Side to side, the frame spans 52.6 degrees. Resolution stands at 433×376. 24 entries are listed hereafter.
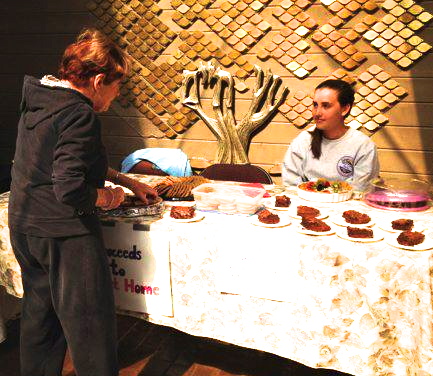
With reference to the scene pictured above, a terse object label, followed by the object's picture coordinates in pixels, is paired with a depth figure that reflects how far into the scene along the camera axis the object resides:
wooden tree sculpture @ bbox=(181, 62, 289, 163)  3.76
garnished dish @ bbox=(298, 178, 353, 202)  2.21
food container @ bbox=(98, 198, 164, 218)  1.98
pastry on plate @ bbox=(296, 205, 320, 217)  1.93
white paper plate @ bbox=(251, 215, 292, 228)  1.82
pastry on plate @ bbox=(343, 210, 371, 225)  1.83
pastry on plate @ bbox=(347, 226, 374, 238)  1.68
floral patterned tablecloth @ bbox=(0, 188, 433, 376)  1.56
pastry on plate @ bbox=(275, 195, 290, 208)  2.11
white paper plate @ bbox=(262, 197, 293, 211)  2.09
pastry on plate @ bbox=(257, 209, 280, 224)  1.85
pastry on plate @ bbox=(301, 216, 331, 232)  1.76
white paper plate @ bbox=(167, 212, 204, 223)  1.91
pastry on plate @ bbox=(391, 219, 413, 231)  1.77
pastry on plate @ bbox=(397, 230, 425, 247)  1.60
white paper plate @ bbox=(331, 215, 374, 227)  1.82
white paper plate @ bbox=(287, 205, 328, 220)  1.94
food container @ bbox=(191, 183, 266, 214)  1.97
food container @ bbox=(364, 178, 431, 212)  2.08
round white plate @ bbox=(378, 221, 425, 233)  1.77
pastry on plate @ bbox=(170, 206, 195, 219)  1.93
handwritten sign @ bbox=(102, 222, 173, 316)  1.89
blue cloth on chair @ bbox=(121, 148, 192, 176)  3.60
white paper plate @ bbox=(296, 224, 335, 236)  1.73
